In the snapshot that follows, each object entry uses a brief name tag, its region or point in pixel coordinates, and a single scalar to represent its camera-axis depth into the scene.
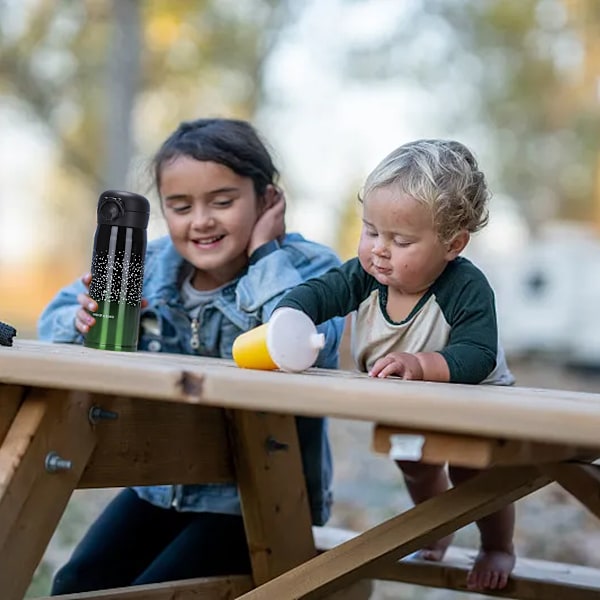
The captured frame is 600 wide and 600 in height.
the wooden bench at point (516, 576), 4.50
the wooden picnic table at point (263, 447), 2.46
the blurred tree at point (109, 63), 22.31
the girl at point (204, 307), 4.74
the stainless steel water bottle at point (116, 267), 4.20
